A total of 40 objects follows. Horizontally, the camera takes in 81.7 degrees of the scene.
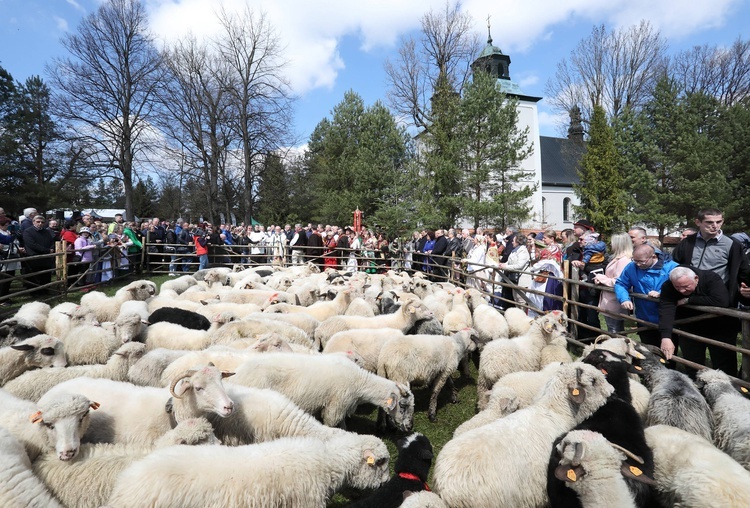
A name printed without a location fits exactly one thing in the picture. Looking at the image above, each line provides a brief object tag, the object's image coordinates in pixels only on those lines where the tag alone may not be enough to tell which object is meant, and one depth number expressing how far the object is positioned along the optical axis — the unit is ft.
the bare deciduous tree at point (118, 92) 93.50
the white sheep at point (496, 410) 12.94
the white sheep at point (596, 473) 8.68
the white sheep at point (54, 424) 9.82
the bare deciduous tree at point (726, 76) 118.62
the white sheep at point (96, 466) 9.36
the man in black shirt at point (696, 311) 14.53
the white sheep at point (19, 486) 8.11
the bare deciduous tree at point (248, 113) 109.70
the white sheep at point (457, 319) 23.06
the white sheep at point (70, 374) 13.71
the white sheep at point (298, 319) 21.72
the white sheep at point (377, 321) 21.16
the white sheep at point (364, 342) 18.22
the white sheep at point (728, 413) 10.48
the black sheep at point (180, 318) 21.72
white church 141.57
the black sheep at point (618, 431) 9.30
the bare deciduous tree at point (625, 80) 104.52
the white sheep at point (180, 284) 32.96
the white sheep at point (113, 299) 25.17
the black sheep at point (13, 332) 18.20
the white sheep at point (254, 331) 19.22
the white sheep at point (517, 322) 23.22
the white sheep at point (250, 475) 8.30
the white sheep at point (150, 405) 11.18
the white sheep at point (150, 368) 14.94
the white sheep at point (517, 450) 9.55
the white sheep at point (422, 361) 16.85
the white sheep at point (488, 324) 22.49
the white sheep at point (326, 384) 13.67
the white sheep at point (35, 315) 20.64
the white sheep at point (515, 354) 17.01
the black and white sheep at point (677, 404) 11.52
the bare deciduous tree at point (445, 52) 109.29
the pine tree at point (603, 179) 88.63
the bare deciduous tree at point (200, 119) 111.75
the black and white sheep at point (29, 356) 15.34
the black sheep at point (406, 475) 9.29
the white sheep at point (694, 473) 8.45
